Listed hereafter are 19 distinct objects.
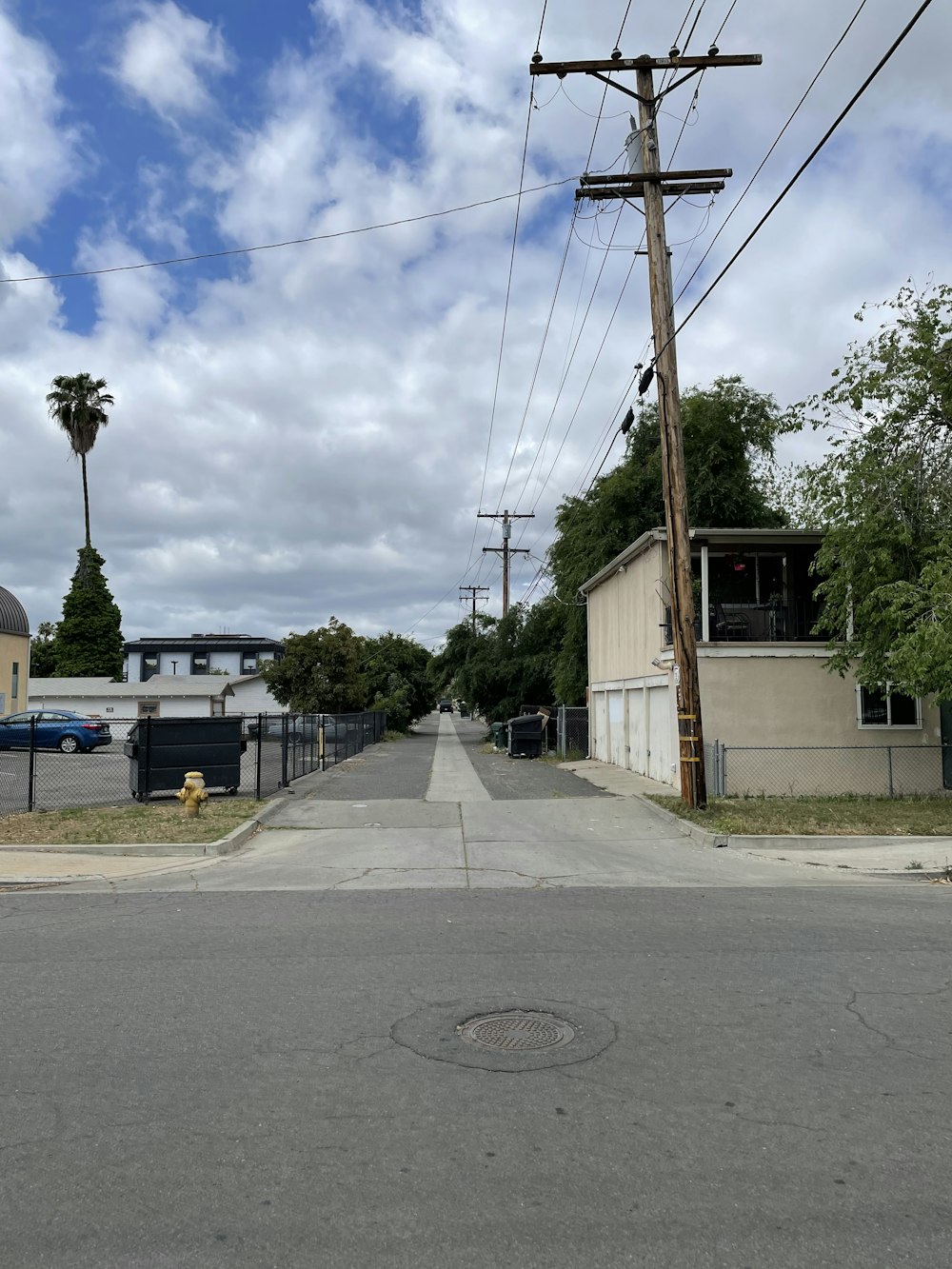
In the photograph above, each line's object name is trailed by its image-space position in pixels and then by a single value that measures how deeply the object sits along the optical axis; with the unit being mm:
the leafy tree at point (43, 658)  86862
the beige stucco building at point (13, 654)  44531
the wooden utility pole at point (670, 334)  15203
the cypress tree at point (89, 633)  69688
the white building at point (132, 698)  58844
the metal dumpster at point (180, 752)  16844
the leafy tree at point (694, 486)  34531
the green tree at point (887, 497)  16906
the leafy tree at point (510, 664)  46531
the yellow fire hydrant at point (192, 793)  14711
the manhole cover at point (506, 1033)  5102
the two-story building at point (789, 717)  19344
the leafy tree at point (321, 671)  53469
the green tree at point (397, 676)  65688
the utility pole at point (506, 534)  58250
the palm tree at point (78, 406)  60156
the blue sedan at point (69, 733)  33781
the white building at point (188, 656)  89438
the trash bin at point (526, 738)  35031
